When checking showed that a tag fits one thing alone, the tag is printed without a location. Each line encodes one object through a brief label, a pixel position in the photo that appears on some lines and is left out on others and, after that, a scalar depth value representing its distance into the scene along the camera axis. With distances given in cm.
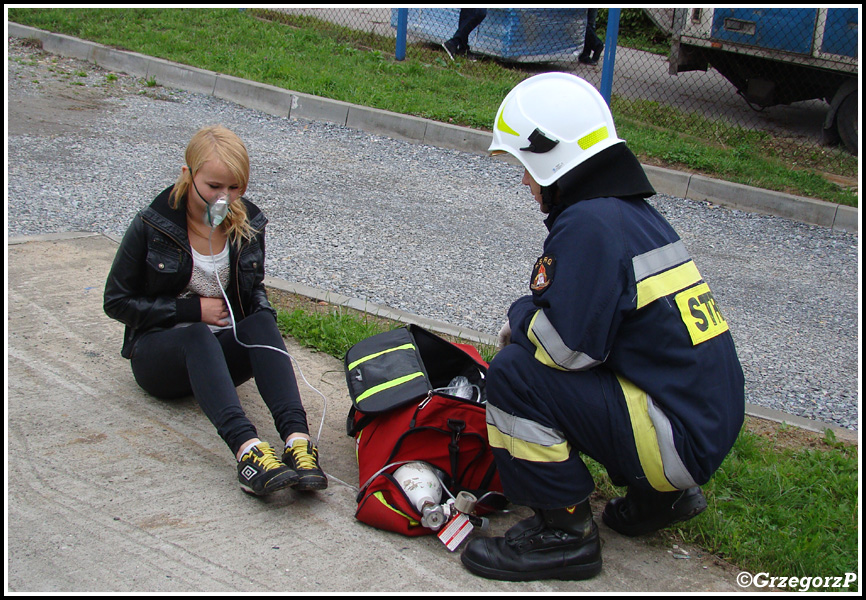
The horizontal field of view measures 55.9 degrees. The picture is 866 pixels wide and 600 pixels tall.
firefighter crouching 229
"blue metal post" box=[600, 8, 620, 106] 758
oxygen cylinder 260
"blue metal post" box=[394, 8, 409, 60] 943
